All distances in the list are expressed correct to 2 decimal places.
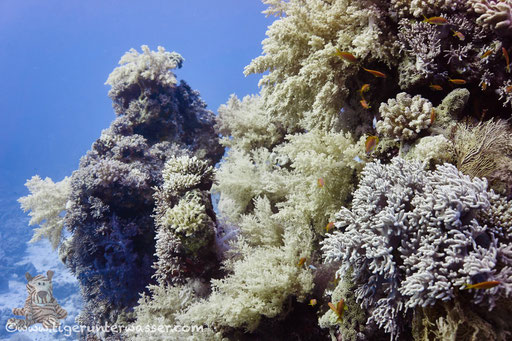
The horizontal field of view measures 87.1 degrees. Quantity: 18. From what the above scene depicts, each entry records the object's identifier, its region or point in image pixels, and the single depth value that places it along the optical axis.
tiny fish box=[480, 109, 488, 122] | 2.81
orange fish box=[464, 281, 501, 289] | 1.86
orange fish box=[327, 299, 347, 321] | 2.69
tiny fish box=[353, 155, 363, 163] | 3.19
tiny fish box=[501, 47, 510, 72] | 2.65
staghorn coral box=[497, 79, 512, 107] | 2.70
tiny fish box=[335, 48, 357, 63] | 2.99
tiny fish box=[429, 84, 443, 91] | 2.94
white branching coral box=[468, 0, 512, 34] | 2.67
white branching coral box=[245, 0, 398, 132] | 3.31
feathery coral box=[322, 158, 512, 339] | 2.05
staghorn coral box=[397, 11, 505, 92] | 2.88
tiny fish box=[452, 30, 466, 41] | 2.86
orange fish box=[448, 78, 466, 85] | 2.90
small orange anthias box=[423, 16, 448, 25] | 2.79
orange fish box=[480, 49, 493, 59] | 2.79
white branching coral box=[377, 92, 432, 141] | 2.87
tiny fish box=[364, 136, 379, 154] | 2.79
